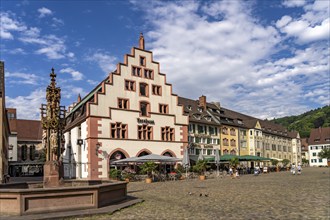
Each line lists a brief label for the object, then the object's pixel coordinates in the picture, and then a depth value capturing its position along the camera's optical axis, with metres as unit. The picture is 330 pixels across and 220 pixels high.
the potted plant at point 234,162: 48.70
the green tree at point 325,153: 108.07
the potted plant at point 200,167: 42.81
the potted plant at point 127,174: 36.56
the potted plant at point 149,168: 36.75
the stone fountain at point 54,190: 12.23
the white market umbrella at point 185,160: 38.51
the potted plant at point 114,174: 35.97
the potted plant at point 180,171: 40.24
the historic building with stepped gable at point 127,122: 41.62
